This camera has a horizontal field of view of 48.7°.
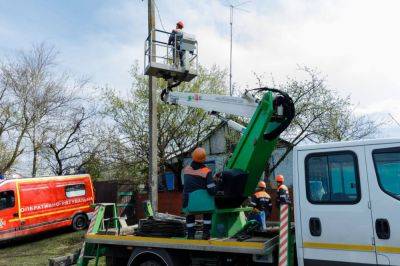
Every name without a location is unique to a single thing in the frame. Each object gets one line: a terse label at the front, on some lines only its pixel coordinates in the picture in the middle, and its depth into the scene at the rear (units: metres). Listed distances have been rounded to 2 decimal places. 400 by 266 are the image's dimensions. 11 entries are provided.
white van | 4.95
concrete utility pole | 12.64
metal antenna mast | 20.42
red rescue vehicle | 16.33
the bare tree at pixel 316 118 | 17.27
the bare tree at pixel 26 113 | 24.05
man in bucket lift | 10.48
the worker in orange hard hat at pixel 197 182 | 6.55
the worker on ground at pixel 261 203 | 8.49
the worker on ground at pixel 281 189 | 9.27
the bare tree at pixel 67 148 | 25.89
